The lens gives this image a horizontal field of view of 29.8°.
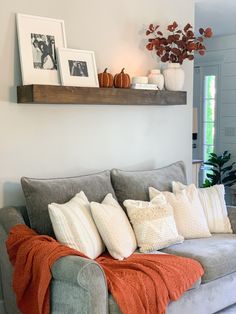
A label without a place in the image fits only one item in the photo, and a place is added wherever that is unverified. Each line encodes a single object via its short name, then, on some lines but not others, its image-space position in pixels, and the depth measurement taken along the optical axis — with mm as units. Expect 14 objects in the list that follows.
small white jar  3787
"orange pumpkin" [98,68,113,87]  3381
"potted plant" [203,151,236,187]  6086
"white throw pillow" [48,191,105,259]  2633
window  6449
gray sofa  2191
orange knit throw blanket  2297
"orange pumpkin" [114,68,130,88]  3471
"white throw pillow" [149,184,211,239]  3244
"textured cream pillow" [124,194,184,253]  2949
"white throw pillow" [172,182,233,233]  3439
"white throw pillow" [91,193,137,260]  2760
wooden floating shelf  2953
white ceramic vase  3852
